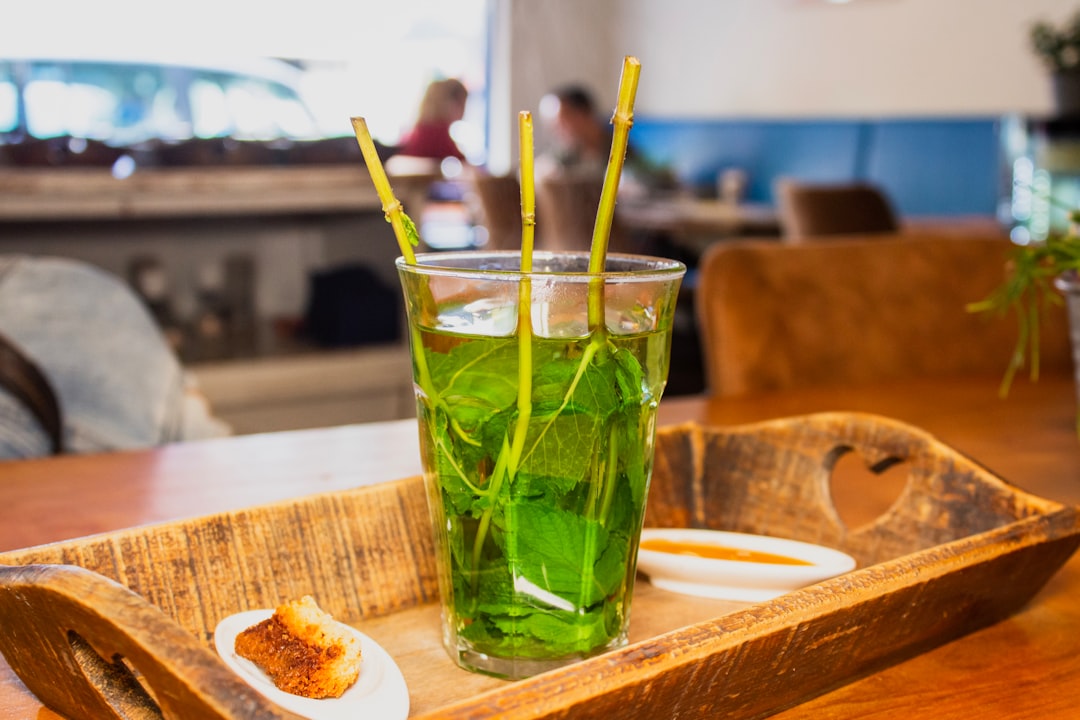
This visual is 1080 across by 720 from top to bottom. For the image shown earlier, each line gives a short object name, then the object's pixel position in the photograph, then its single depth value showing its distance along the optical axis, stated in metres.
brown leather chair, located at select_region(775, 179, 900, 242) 3.34
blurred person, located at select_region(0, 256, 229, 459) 1.33
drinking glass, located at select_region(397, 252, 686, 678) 0.50
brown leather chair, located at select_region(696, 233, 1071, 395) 1.25
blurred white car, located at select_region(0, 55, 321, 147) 4.15
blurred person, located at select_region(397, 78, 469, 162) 4.69
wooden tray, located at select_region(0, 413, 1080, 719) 0.39
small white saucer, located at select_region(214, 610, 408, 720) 0.45
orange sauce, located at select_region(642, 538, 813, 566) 0.62
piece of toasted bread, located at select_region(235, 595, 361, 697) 0.46
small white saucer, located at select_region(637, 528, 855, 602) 0.59
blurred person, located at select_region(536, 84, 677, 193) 5.02
